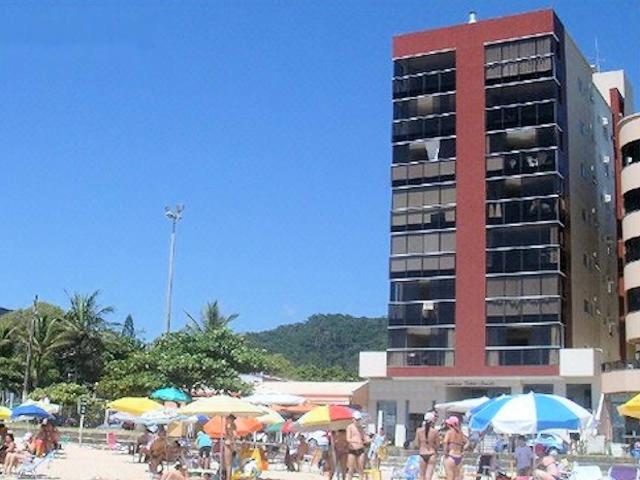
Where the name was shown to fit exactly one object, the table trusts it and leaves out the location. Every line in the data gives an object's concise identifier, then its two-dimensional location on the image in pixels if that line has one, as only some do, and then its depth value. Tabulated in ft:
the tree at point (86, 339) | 215.31
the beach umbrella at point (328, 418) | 74.49
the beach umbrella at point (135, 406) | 102.12
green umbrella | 111.34
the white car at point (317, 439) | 114.55
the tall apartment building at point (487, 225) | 169.07
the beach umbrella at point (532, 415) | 58.44
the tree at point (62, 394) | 173.58
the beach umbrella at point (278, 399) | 120.57
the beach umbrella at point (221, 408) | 67.32
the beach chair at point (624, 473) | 64.85
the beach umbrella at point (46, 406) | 112.16
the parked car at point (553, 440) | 110.11
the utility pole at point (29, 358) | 200.22
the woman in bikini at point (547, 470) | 53.31
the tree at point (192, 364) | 156.46
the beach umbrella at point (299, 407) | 123.24
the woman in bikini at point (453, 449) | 61.93
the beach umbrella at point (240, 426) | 87.51
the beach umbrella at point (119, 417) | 117.80
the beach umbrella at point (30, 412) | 106.52
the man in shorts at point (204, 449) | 87.86
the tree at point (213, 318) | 210.53
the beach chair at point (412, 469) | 72.79
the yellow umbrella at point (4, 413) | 98.68
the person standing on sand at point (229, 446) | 68.69
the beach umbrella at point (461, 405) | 101.37
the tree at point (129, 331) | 238.93
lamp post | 232.12
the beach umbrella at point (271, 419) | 78.69
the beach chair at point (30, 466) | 72.49
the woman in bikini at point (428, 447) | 64.03
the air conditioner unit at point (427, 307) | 176.04
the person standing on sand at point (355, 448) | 66.49
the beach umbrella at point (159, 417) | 100.07
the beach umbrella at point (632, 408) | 61.67
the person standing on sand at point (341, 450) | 68.74
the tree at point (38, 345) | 215.31
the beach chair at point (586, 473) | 66.49
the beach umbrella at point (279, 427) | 109.09
